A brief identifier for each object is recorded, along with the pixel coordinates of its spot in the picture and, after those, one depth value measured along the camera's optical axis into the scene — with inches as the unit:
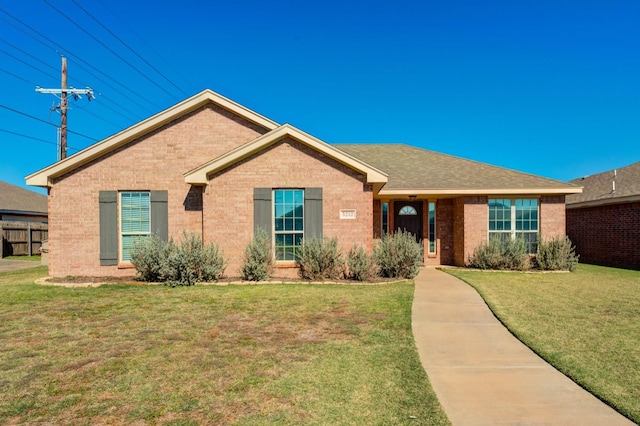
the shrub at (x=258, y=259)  421.7
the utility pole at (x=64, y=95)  670.1
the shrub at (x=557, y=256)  532.7
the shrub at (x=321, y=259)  429.1
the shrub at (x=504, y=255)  536.1
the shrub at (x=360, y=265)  429.4
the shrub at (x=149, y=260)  420.2
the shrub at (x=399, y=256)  446.0
